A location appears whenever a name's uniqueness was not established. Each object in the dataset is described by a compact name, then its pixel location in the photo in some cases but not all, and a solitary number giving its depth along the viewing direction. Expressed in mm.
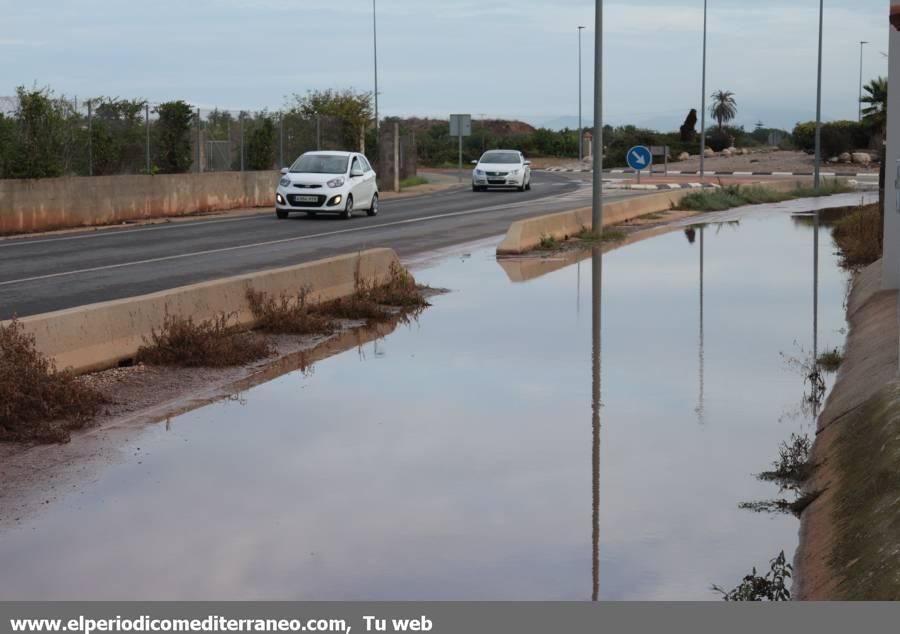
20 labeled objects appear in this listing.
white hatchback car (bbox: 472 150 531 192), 53562
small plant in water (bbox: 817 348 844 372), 13172
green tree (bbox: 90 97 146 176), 35312
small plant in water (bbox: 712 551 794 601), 6730
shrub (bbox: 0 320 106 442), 10148
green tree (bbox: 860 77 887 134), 80312
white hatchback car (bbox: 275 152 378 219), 35188
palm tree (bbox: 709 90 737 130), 127875
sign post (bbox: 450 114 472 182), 62969
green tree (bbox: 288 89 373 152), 55188
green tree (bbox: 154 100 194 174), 38750
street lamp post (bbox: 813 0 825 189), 52284
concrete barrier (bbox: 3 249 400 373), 11781
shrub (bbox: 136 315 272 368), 13102
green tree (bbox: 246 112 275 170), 44406
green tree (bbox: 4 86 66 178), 31703
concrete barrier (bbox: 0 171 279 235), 31312
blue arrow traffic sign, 39438
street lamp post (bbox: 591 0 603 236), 27219
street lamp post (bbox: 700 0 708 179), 63188
